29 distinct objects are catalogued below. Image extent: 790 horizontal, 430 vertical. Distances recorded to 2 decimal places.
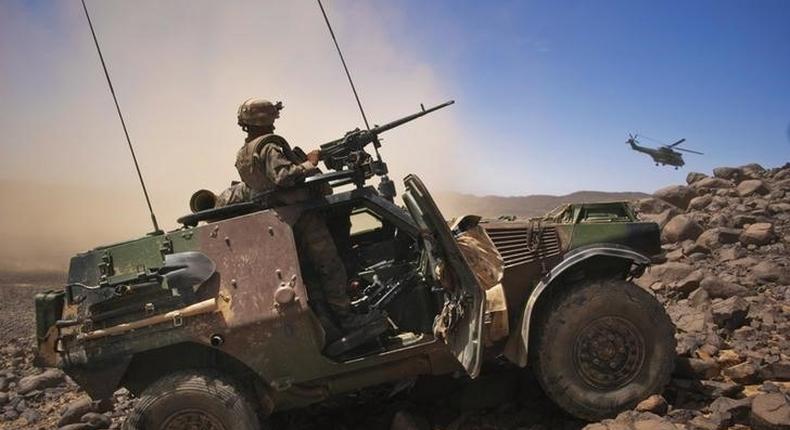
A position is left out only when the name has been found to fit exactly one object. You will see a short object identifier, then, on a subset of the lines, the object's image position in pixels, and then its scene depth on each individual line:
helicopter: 30.78
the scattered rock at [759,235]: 9.47
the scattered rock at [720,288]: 6.72
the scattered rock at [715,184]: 14.98
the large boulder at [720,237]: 9.77
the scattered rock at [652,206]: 13.07
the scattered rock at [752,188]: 13.70
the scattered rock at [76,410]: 5.52
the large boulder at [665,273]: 7.95
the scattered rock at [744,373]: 4.42
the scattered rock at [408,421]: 4.23
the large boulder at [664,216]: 11.88
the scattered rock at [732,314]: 5.67
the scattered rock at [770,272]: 7.34
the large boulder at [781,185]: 13.55
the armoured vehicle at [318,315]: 3.87
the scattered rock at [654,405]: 3.85
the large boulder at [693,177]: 16.79
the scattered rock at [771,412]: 3.34
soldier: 4.12
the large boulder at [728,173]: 16.11
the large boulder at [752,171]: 16.05
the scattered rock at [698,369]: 4.48
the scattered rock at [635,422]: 3.42
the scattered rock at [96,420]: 5.50
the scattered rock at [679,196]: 14.35
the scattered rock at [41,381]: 6.88
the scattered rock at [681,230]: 10.59
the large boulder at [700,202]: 13.58
